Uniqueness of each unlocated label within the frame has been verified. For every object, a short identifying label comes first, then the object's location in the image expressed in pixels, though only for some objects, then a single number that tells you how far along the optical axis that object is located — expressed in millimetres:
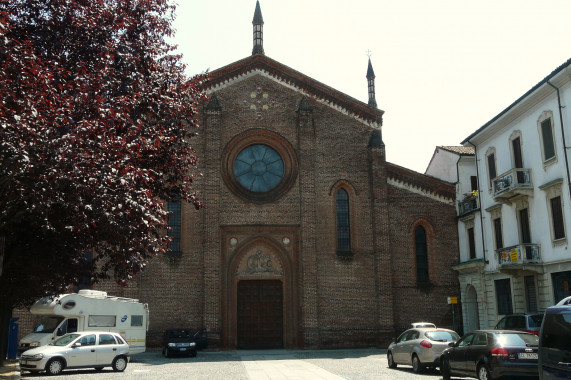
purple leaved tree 9742
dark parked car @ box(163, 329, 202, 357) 24484
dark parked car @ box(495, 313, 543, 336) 18578
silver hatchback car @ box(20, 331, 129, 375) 18094
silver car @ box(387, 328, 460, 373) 17250
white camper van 22344
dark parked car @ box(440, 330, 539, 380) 13070
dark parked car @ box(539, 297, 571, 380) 8602
